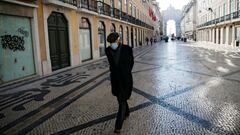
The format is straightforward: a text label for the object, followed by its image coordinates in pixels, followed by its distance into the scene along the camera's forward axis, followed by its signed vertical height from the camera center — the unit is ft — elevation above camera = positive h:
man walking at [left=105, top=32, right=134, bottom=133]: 8.78 -0.98
